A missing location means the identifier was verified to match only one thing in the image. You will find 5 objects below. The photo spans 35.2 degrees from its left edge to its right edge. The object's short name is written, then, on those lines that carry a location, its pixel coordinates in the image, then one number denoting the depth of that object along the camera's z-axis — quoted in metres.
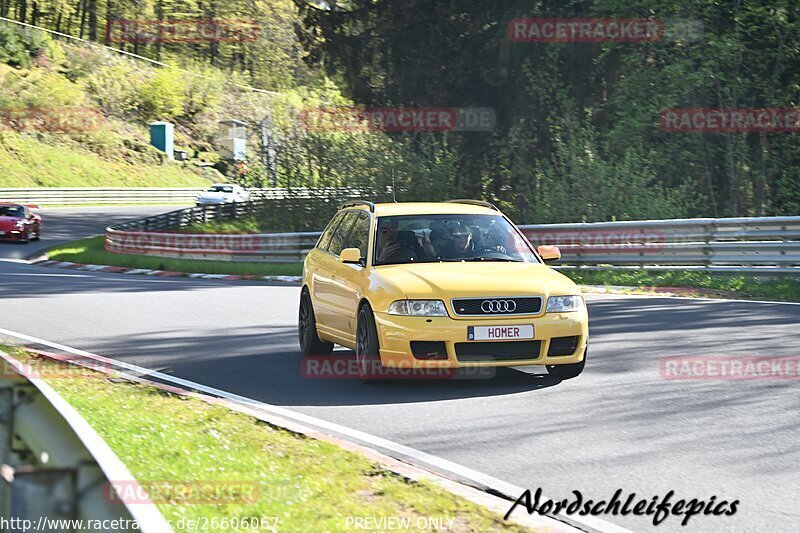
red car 43.62
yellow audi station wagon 10.43
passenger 11.56
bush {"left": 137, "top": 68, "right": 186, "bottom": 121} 91.94
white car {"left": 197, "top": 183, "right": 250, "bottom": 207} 65.31
